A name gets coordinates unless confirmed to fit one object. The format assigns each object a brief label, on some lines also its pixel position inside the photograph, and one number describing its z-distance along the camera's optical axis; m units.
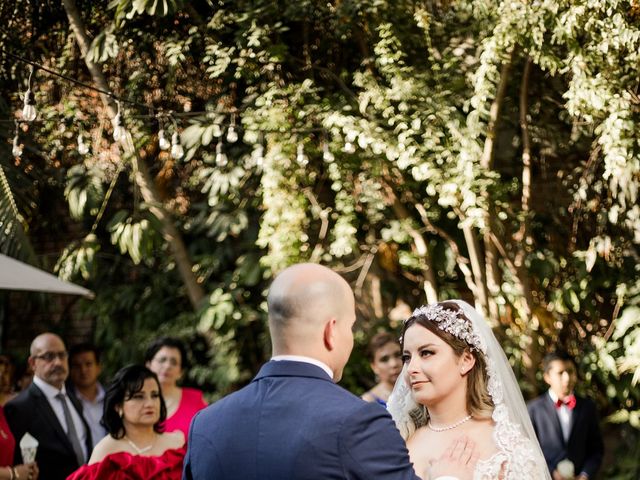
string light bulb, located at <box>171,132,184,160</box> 5.22
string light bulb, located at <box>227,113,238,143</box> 5.63
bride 2.95
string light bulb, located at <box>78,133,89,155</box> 5.38
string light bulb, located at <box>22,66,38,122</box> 4.45
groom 2.06
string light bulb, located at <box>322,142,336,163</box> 5.86
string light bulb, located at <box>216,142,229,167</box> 5.48
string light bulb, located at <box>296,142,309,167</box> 5.86
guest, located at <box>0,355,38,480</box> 4.46
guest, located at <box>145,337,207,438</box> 5.36
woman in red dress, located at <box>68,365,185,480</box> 4.00
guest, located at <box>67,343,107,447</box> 5.70
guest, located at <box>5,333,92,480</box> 4.93
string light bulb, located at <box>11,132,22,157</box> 5.08
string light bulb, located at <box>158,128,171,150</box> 5.17
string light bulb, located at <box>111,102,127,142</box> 5.13
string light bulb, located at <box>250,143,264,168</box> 6.26
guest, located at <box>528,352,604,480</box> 5.43
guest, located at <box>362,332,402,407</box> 5.34
